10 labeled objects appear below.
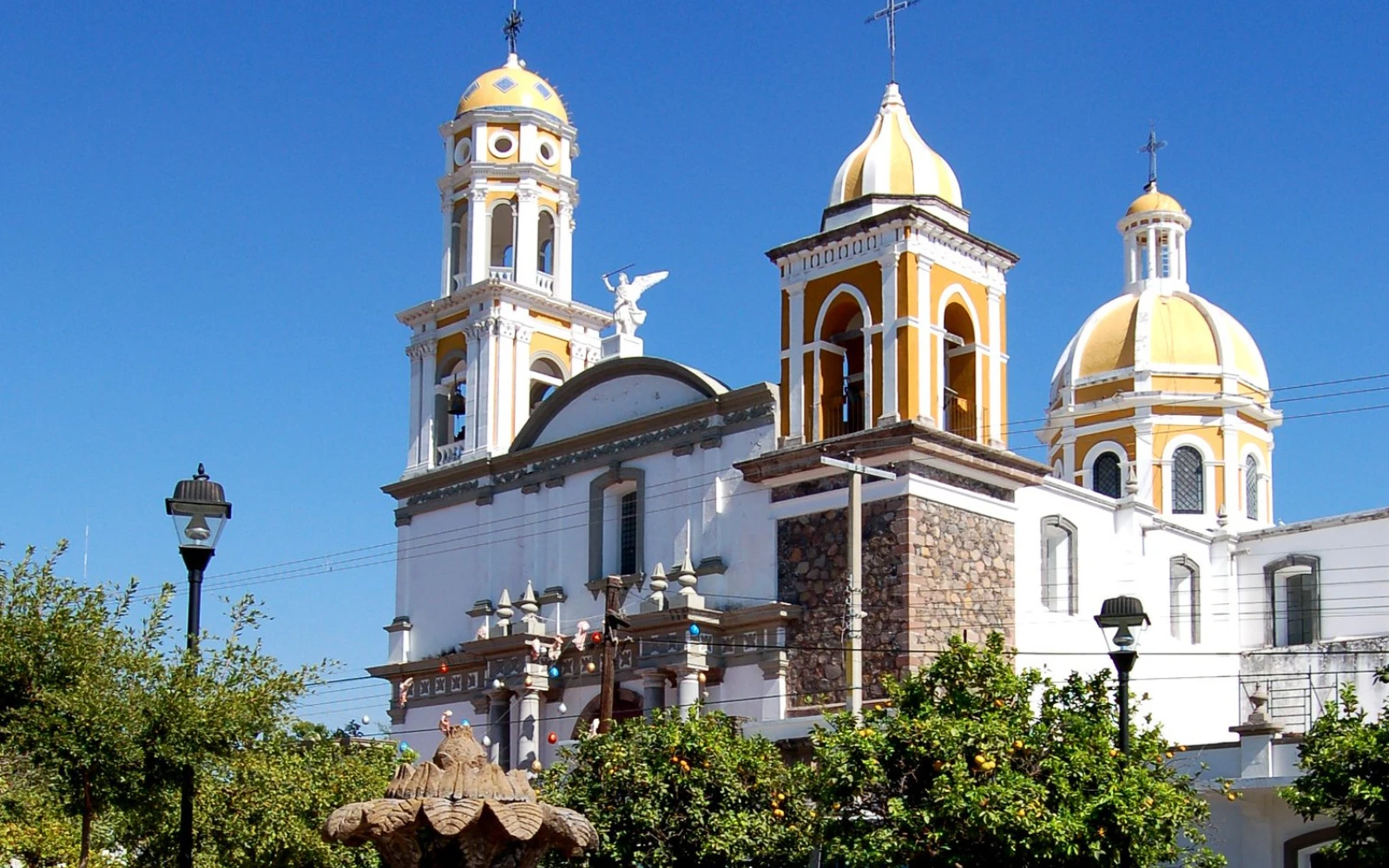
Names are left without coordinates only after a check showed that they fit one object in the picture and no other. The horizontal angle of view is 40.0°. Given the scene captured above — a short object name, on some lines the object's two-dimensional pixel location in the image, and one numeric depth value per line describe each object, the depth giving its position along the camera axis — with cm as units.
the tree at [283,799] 1859
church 2989
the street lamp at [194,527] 1419
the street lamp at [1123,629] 1803
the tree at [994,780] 1917
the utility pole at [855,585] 2478
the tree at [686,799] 2253
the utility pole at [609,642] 2614
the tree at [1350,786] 1861
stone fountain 1574
